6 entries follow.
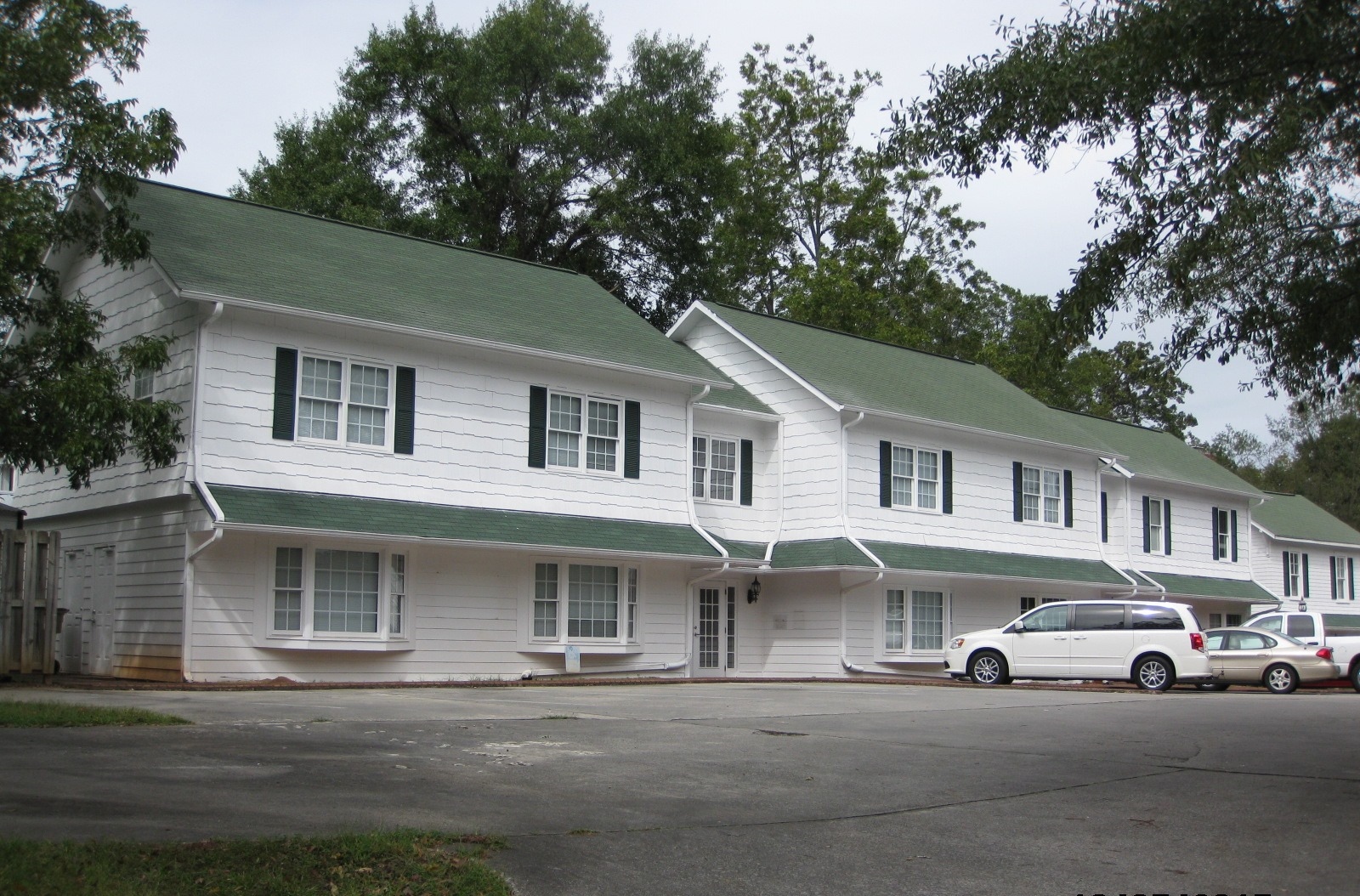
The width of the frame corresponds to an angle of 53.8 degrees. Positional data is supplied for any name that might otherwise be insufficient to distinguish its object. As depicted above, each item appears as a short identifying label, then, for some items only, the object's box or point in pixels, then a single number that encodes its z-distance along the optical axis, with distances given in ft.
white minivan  81.82
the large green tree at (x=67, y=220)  61.21
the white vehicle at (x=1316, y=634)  90.74
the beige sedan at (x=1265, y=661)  89.04
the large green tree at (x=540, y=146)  147.43
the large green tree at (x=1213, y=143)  35.42
